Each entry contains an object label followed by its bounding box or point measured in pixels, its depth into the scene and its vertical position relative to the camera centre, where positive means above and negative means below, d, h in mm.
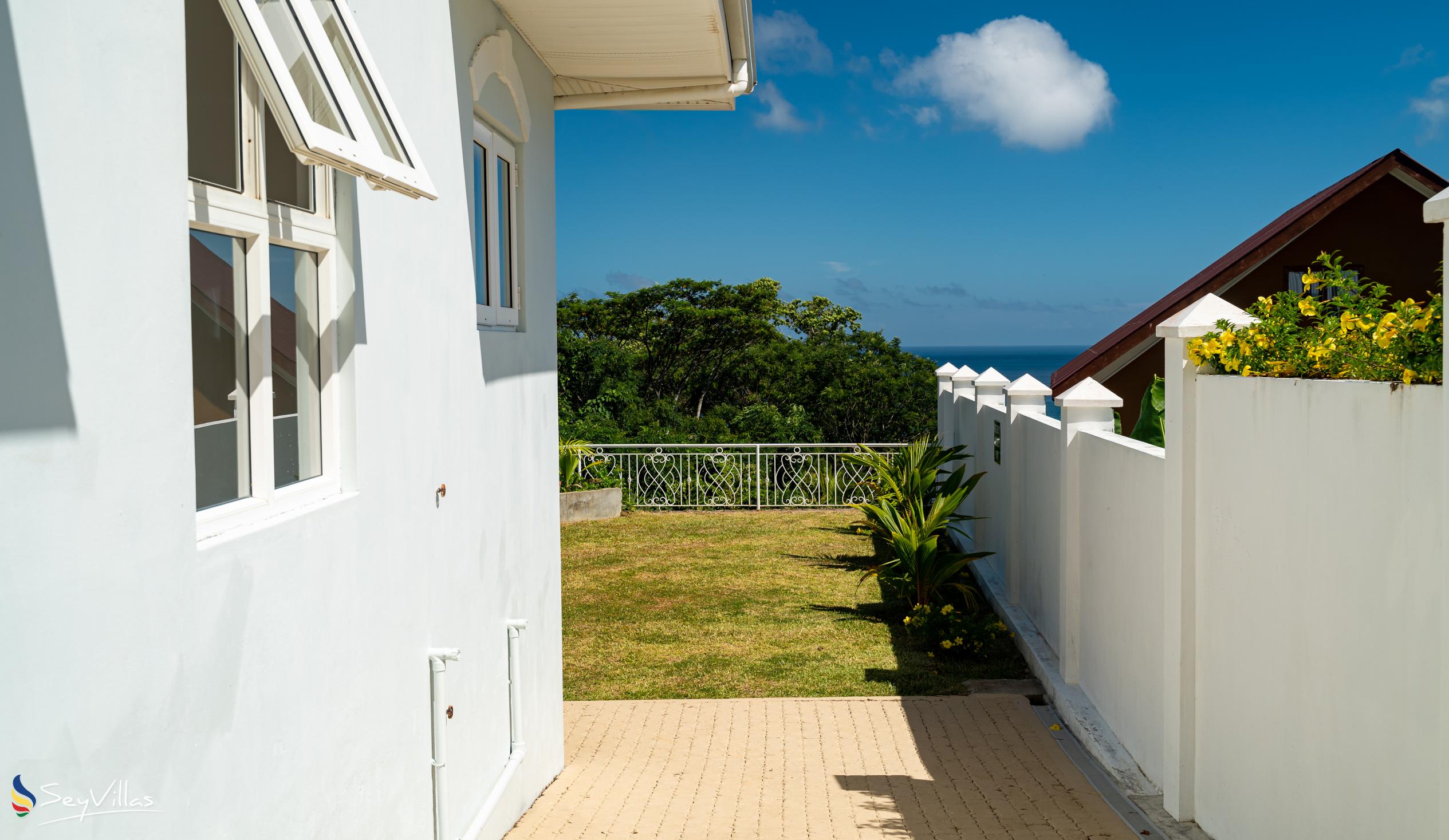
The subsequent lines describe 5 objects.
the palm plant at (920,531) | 9523 -1331
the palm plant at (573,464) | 15883 -1143
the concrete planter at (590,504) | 15719 -1720
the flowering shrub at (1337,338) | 2963 +126
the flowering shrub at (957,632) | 8344 -1930
